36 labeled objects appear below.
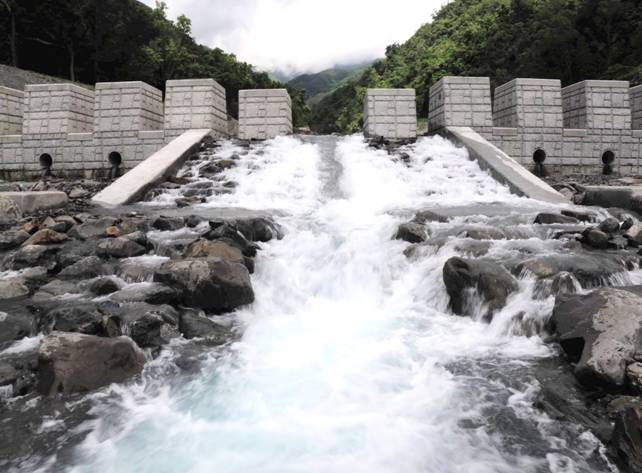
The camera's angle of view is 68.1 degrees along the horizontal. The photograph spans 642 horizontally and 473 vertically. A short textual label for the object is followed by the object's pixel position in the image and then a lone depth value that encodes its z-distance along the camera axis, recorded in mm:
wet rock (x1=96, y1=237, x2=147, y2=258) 5797
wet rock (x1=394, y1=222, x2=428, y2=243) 6320
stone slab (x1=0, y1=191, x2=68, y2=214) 7688
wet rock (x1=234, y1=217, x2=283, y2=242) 6674
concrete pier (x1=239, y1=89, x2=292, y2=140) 13414
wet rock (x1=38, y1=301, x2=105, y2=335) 3961
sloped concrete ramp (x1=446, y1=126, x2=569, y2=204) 9086
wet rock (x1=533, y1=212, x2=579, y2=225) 6809
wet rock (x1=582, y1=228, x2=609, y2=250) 5555
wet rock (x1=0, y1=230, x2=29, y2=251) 6105
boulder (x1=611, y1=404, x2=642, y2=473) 2455
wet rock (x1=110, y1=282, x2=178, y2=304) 4605
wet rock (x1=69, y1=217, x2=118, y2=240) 6379
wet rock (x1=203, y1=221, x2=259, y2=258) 5922
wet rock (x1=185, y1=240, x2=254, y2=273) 5469
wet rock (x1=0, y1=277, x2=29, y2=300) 4945
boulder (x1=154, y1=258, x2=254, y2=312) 4840
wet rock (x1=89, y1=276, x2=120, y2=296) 4879
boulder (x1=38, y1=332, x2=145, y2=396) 3447
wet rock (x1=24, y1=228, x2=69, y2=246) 6129
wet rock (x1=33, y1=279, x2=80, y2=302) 4832
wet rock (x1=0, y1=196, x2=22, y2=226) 7302
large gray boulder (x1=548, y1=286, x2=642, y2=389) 3229
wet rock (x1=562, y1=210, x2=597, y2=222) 7127
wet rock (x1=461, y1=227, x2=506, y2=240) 6113
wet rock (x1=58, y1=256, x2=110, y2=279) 5310
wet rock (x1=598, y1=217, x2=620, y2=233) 6102
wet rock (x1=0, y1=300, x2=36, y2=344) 4172
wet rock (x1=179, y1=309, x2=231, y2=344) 4402
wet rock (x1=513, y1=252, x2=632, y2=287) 4680
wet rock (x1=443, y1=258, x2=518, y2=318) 4621
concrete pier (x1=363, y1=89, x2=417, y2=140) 13461
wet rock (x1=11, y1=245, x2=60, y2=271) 5633
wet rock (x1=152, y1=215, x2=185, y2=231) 6914
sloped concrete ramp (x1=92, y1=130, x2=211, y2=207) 8869
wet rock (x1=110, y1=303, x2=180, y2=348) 4121
